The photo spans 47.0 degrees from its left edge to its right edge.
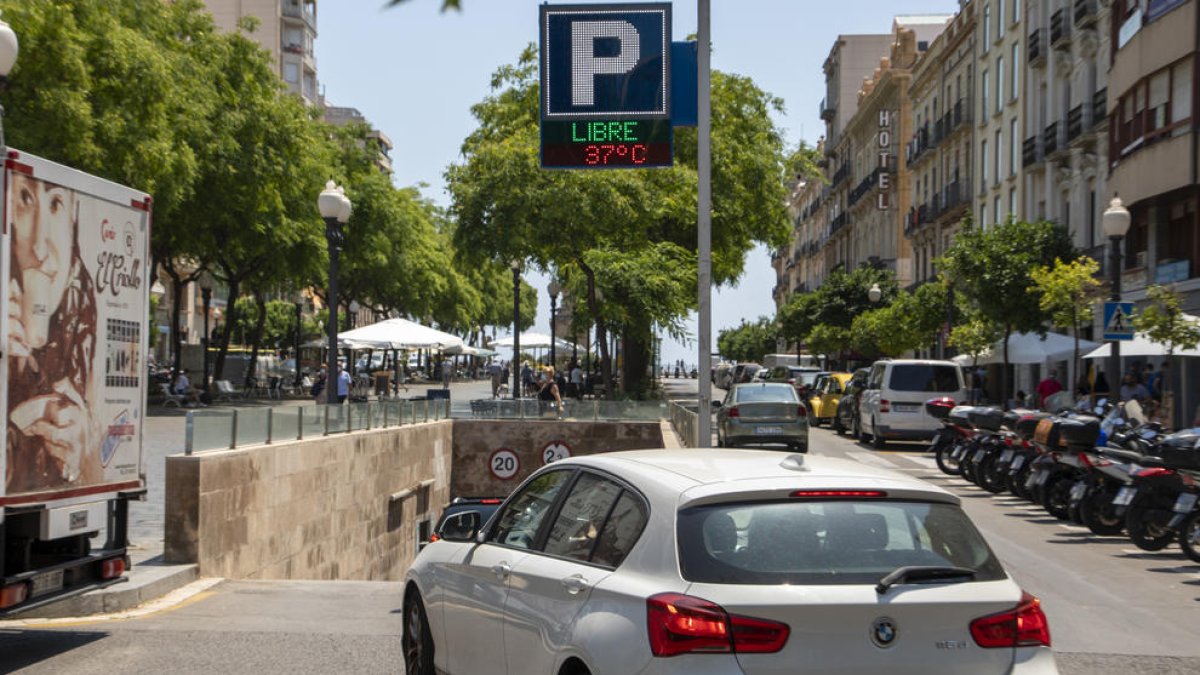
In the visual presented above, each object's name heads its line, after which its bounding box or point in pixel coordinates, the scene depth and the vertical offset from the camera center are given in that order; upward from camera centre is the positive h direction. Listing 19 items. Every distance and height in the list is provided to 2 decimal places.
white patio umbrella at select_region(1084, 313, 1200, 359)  27.75 +0.48
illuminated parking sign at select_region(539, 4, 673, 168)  14.62 +2.97
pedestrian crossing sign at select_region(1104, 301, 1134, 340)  21.66 +0.79
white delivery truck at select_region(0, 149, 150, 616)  7.93 -0.06
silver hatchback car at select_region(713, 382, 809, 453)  27.47 -1.01
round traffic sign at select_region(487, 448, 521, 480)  28.30 -1.97
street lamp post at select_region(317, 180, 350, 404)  19.14 +2.02
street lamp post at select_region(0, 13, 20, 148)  10.98 +2.51
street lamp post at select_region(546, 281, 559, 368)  38.88 +1.96
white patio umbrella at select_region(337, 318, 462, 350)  35.09 +0.78
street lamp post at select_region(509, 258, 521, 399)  37.12 +0.69
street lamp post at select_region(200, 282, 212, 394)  42.08 +1.47
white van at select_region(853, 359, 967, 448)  29.25 -0.48
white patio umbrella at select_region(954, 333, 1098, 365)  34.62 +0.61
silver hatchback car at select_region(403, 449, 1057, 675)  4.38 -0.71
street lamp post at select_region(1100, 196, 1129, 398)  22.69 +2.30
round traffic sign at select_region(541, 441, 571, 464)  27.72 -1.67
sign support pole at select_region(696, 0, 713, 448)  14.72 +1.55
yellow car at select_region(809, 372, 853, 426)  39.72 -0.79
